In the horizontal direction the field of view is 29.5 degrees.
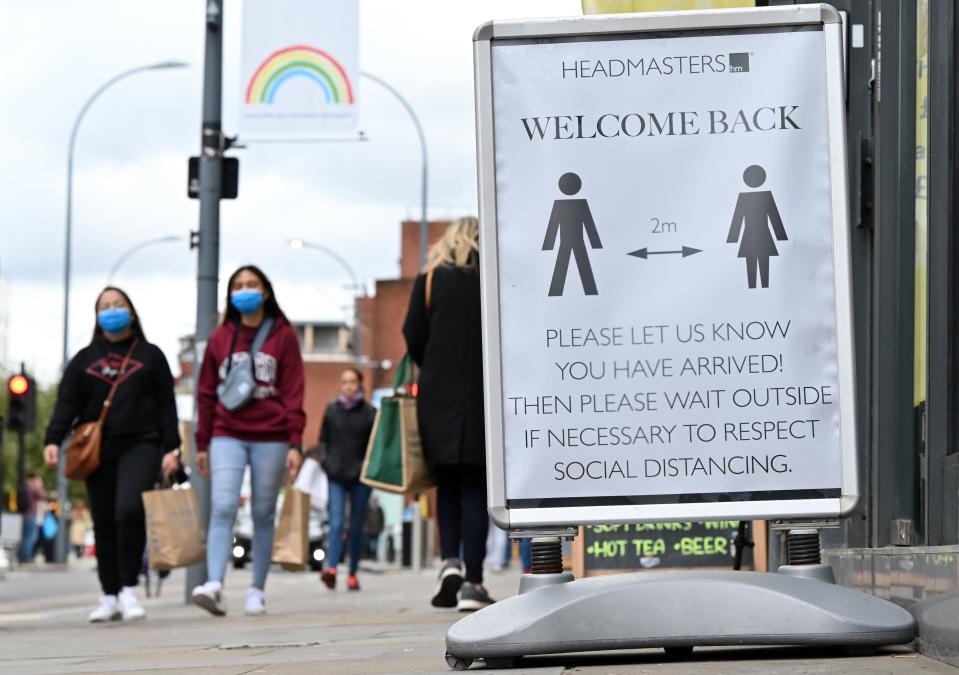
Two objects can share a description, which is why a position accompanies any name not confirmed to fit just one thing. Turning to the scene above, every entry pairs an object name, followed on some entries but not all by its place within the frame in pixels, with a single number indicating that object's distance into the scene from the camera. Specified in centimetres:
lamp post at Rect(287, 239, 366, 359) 5422
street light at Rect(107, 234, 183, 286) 5349
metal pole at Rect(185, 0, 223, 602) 1436
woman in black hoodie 1043
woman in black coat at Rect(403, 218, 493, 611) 906
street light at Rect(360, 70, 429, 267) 4037
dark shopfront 528
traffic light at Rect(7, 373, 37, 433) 2636
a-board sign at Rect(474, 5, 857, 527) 499
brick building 8850
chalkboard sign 905
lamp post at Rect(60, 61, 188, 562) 4078
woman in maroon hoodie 1030
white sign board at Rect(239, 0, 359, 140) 1439
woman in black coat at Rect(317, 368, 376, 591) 1522
